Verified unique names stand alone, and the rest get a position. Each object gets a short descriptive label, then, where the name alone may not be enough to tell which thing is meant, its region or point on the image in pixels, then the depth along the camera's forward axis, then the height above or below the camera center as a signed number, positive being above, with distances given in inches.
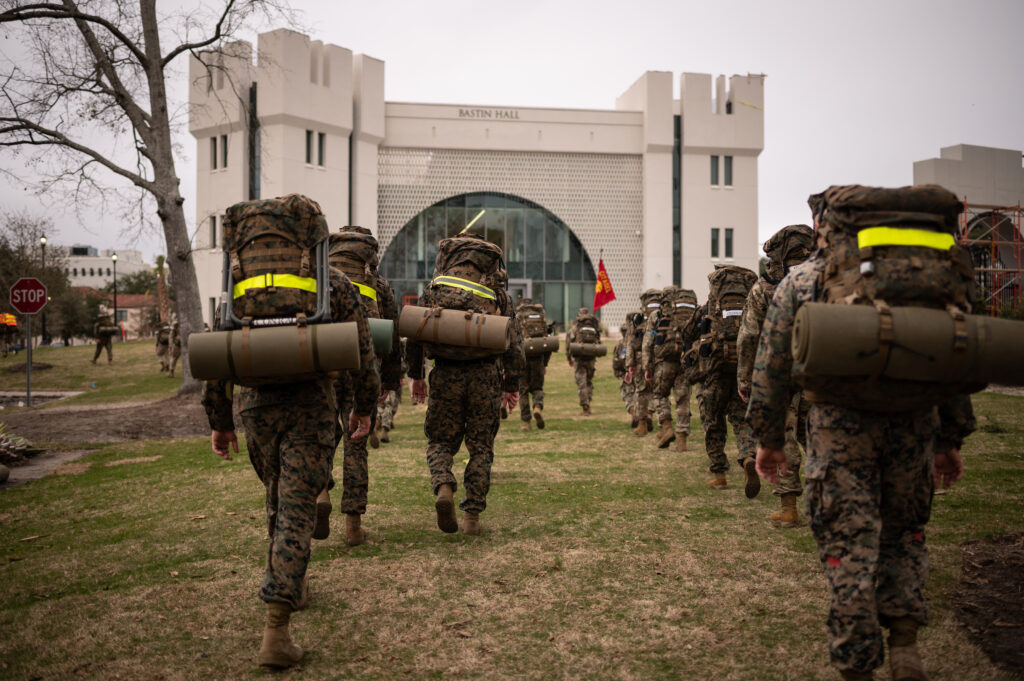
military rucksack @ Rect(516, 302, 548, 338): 579.5 +5.5
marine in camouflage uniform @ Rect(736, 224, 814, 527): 243.6 -0.4
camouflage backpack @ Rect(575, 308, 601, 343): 615.2 -0.7
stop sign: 717.3 +30.3
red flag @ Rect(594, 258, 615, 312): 915.0 +43.2
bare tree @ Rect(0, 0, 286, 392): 742.5 +209.2
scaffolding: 1246.9 +130.8
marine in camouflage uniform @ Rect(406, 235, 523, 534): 243.8 -29.4
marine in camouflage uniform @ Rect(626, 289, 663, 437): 497.9 -26.4
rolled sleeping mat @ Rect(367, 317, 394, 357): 224.7 -1.9
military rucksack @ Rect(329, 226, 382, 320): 259.9 +23.4
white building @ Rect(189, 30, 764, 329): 1972.2 +368.3
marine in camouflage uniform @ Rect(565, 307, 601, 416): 634.8 -35.5
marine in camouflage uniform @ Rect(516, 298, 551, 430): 550.6 -43.7
